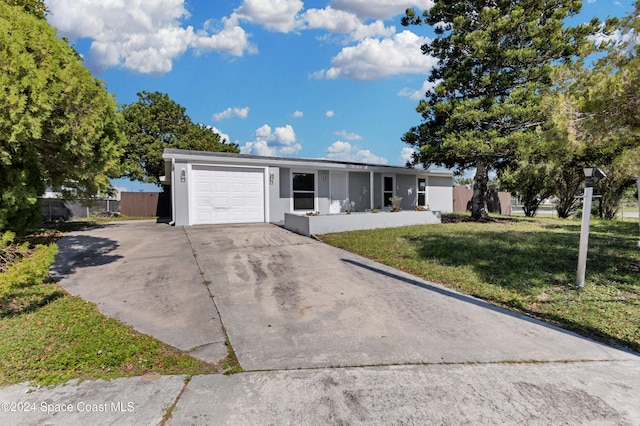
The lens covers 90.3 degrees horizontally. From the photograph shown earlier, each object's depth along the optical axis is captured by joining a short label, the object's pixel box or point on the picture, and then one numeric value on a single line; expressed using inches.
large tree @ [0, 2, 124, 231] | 145.5
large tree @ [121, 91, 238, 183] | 914.7
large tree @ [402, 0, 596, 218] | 450.3
